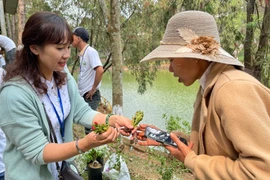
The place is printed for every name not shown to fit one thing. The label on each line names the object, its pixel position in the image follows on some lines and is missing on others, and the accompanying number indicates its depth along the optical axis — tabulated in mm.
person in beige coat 760
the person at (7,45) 2318
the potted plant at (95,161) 2318
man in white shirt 2945
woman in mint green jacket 968
